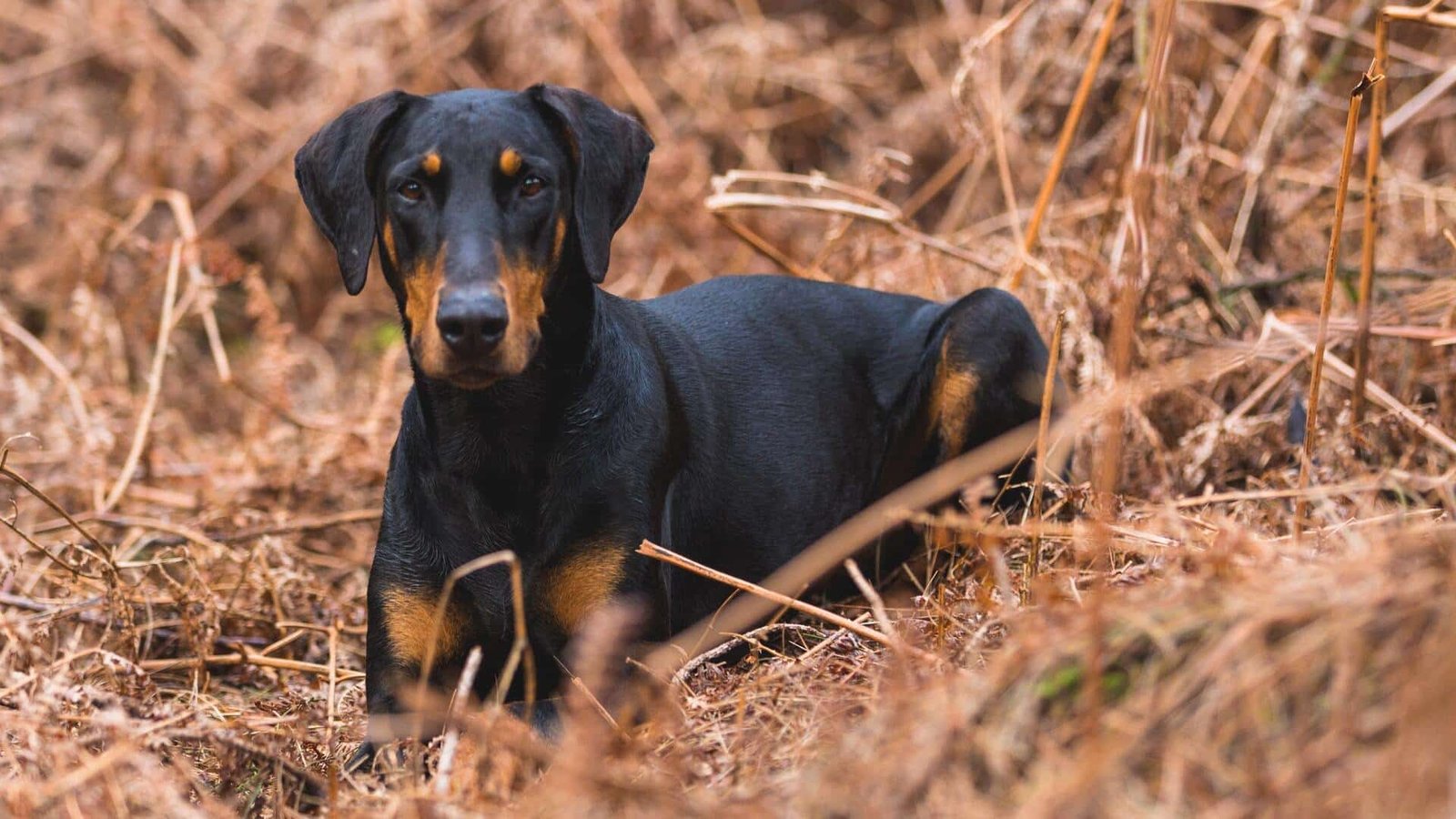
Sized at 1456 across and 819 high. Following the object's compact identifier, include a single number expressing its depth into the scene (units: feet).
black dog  22.57
